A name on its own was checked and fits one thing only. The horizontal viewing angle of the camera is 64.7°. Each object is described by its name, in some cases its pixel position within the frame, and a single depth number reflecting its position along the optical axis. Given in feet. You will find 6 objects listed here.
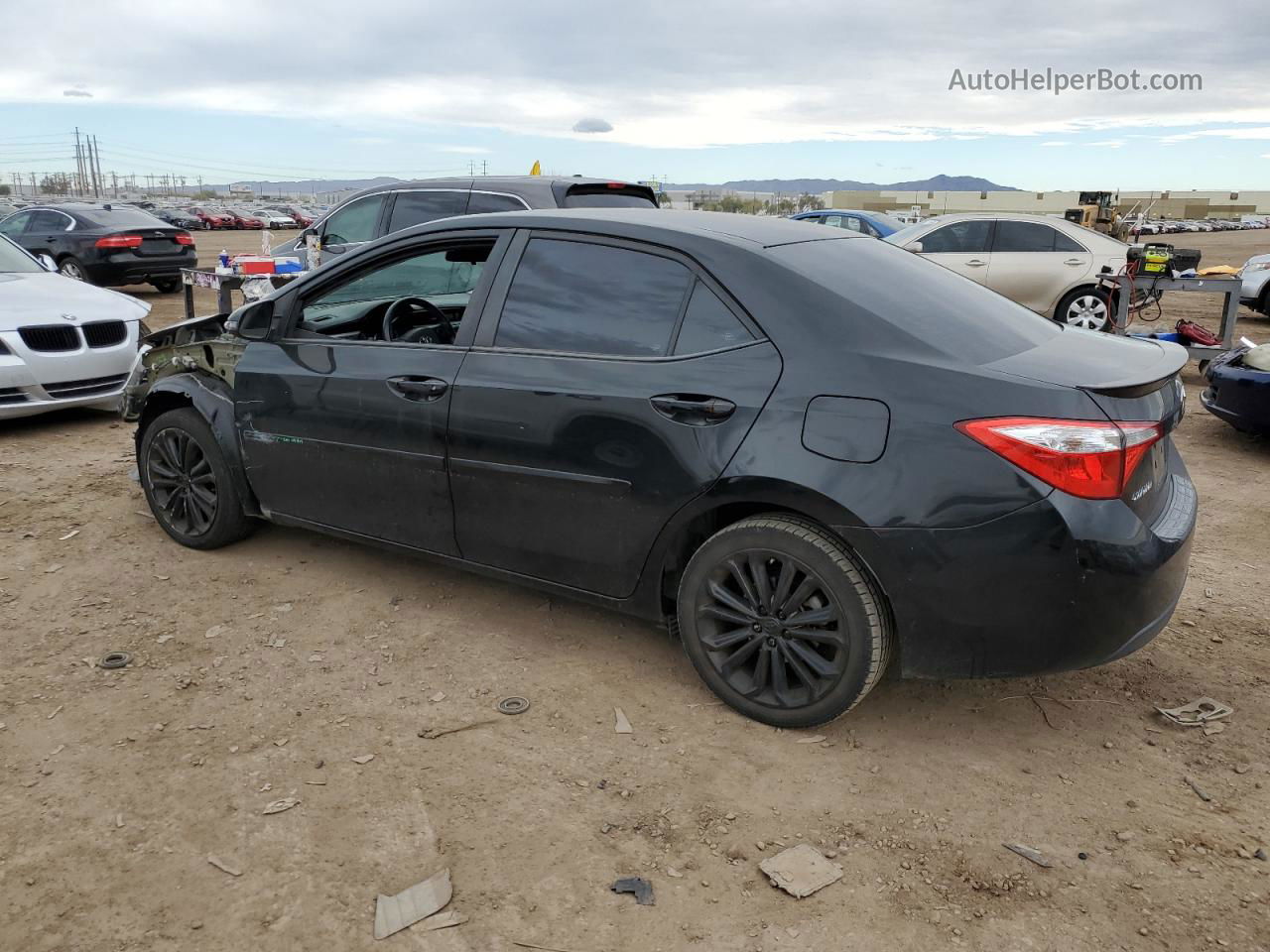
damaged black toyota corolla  9.41
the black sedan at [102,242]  49.70
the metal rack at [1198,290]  31.76
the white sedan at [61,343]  23.59
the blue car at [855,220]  54.90
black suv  25.21
